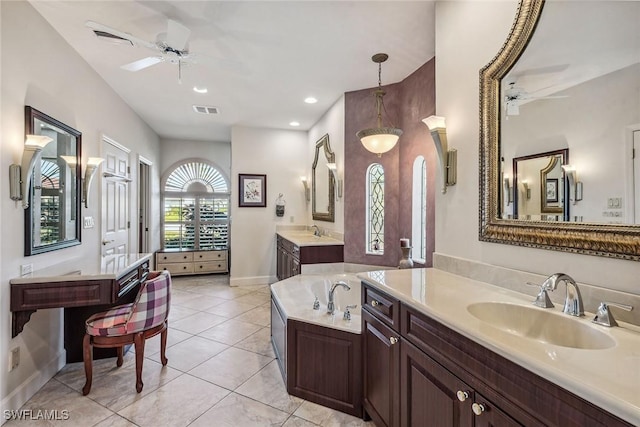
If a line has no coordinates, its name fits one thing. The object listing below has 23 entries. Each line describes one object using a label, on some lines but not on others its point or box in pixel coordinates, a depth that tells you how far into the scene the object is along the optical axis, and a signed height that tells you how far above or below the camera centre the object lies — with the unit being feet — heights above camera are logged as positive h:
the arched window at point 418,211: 11.14 +0.06
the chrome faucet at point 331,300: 7.87 -2.21
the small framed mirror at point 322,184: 15.02 +1.47
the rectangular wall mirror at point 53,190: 7.53 +0.57
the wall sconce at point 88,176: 10.19 +1.16
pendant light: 9.00 +2.17
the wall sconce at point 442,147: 6.95 +1.47
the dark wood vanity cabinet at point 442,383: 2.87 -2.05
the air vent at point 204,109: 15.08 +5.03
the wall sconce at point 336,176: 13.92 +1.63
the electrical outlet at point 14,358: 6.93 -3.29
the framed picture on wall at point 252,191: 18.39 +1.26
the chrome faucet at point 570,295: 4.11 -1.08
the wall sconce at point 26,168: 6.90 +0.98
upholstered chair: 7.64 -2.79
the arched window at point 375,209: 12.66 +0.14
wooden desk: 6.94 -1.75
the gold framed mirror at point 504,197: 4.05 +0.37
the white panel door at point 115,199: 12.16 +0.55
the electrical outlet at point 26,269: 7.17 -1.34
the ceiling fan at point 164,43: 7.12 +4.36
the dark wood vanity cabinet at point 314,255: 13.14 -1.79
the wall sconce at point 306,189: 19.10 +1.42
